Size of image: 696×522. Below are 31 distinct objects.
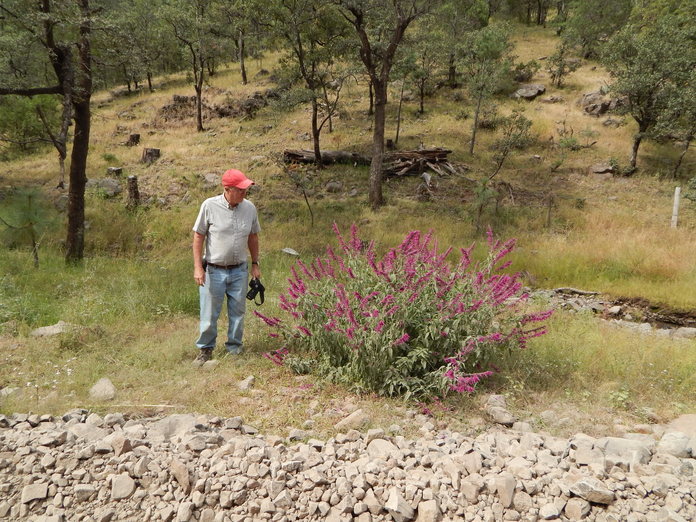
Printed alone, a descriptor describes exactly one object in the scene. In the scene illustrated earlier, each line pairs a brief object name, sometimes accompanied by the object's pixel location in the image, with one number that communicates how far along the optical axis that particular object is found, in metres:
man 4.41
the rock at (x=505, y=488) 2.48
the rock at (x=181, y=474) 2.64
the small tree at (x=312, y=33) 17.30
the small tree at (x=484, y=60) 22.27
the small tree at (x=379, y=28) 13.20
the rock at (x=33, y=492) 2.58
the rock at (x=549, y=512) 2.38
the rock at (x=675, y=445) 2.99
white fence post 12.07
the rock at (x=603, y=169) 19.88
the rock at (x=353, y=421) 3.37
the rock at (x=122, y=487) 2.61
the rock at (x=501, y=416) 3.57
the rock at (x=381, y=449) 2.90
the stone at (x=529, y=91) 29.69
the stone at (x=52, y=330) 5.16
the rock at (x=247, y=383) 4.05
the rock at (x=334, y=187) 16.98
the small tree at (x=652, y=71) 19.22
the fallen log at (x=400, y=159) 18.89
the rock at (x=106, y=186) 15.28
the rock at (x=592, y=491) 2.43
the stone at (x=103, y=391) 3.88
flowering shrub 3.82
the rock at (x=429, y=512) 2.37
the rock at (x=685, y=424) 3.50
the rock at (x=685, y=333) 7.01
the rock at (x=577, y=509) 2.39
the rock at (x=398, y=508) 2.42
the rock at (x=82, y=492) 2.61
